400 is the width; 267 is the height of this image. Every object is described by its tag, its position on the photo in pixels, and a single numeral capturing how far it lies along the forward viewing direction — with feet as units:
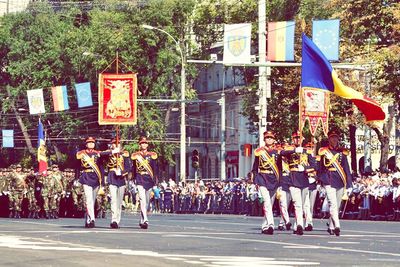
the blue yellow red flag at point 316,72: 107.50
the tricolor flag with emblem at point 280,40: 168.55
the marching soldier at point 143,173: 103.81
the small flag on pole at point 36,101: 267.39
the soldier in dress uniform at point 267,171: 95.20
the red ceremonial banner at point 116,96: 160.76
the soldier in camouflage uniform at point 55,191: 147.33
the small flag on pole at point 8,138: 311.68
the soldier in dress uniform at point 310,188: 99.81
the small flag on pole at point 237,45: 170.09
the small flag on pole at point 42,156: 173.31
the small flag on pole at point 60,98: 258.37
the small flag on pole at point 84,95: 257.14
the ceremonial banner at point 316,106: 170.40
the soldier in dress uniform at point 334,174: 93.76
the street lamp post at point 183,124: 244.28
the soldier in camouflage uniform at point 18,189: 151.43
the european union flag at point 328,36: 157.89
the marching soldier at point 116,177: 103.55
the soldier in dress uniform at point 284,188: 97.09
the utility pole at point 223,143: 278.67
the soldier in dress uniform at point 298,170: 95.55
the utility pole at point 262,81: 178.70
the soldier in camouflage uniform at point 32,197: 149.59
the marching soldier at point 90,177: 104.17
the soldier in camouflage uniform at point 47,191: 146.72
